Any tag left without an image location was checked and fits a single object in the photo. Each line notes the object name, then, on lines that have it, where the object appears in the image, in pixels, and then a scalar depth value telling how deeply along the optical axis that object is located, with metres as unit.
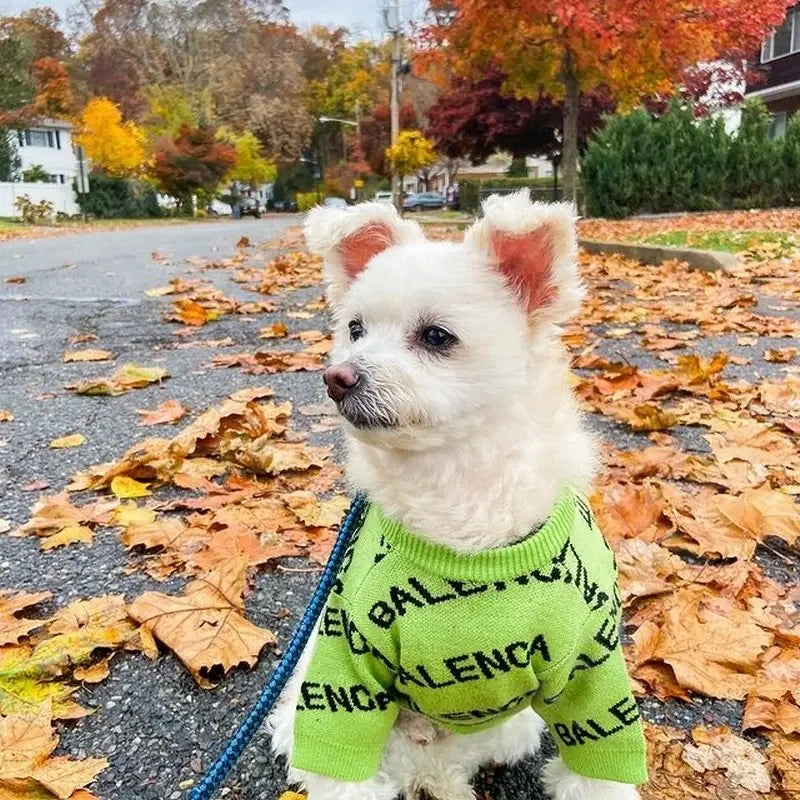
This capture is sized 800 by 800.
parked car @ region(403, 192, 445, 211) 52.14
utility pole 31.19
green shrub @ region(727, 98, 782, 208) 18.66
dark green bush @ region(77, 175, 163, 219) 42.03
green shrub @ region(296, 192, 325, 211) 53.16
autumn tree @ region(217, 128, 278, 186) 51.03
